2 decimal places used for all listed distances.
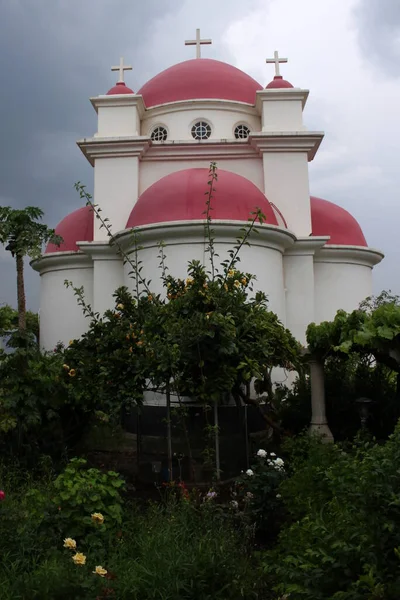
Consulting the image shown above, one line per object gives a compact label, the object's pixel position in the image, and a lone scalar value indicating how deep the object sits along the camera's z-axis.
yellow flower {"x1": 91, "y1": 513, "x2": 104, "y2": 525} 4.43
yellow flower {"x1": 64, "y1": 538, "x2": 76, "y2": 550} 3.99
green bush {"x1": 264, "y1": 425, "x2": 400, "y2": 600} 2.80
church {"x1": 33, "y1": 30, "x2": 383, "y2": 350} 12.85
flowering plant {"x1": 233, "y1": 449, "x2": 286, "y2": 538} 5.32
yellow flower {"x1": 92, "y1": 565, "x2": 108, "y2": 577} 3.56
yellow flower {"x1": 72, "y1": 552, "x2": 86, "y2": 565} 3.67
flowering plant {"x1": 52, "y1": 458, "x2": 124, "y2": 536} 4.58
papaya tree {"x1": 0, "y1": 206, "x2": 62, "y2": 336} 8.59
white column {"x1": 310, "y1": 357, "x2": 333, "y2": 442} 8.38
